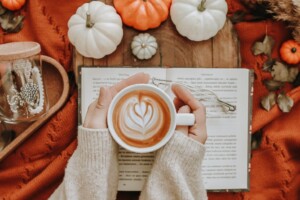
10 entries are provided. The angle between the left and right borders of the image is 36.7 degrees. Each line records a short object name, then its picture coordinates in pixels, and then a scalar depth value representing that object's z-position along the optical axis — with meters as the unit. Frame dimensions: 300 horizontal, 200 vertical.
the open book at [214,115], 1.25
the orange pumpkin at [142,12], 1.22
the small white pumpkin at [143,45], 1.23
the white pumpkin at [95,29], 1.20
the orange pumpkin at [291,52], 1.33
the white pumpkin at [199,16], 1.21
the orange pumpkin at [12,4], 1.33
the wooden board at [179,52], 1.26
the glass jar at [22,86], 1.20
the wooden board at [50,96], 1.28
